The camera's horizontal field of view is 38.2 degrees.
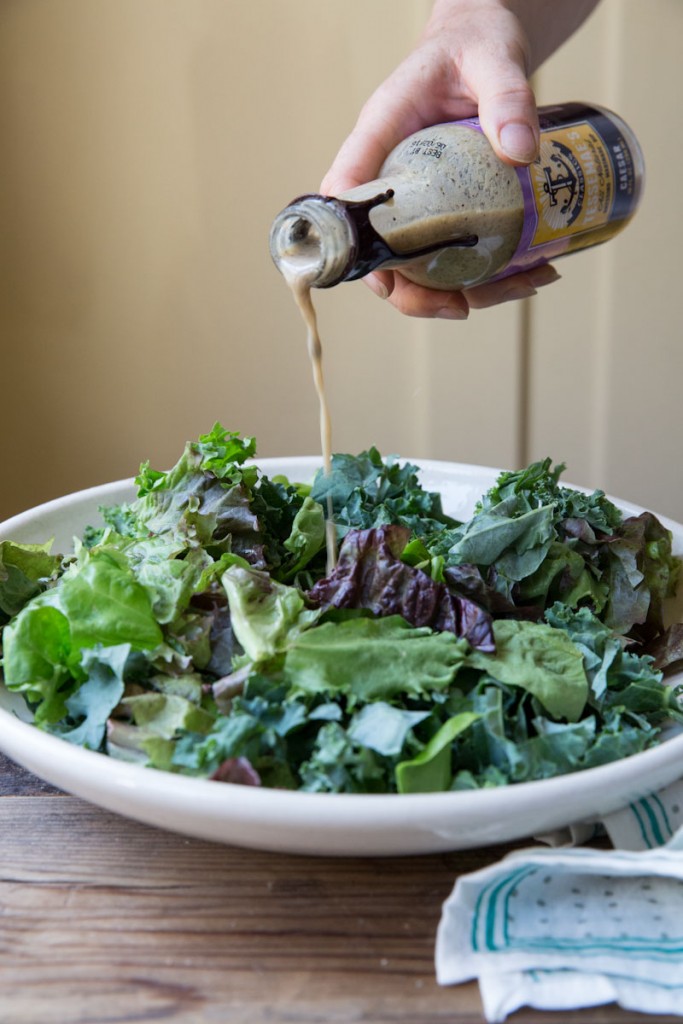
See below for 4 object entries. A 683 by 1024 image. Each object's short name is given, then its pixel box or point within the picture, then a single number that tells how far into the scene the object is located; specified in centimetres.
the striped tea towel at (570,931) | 62
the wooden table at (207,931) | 63
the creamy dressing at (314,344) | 92
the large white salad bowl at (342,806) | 63
